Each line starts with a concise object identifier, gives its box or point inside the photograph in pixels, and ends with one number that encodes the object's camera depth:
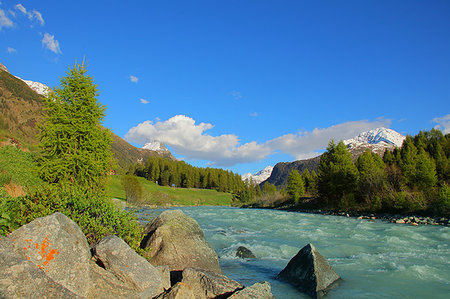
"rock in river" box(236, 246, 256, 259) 12.50
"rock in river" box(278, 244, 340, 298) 7.95
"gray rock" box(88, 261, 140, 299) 5.24
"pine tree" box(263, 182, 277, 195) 124.37
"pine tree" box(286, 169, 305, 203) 83.19
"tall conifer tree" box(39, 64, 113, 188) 14.85
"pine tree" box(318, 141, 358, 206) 48.47
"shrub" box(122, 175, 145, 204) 50.19
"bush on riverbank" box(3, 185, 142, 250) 7.00
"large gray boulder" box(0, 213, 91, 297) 3.77
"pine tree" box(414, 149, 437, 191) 35.69
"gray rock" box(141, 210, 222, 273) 8.55
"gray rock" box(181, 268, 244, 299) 6.31
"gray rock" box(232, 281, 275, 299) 5.79
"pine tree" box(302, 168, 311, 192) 99.81
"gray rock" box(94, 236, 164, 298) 5.68
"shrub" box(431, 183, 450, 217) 27.48
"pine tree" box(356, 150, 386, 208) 40.57
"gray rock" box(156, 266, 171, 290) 6.48
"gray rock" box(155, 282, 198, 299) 5.53
